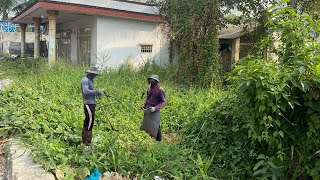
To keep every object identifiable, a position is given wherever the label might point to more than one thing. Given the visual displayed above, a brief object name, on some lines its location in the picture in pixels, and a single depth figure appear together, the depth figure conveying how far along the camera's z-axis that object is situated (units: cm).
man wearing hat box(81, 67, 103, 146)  425
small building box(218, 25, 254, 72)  1344
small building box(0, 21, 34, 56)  2435
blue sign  2613
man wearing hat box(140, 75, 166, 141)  555
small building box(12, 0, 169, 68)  1205
